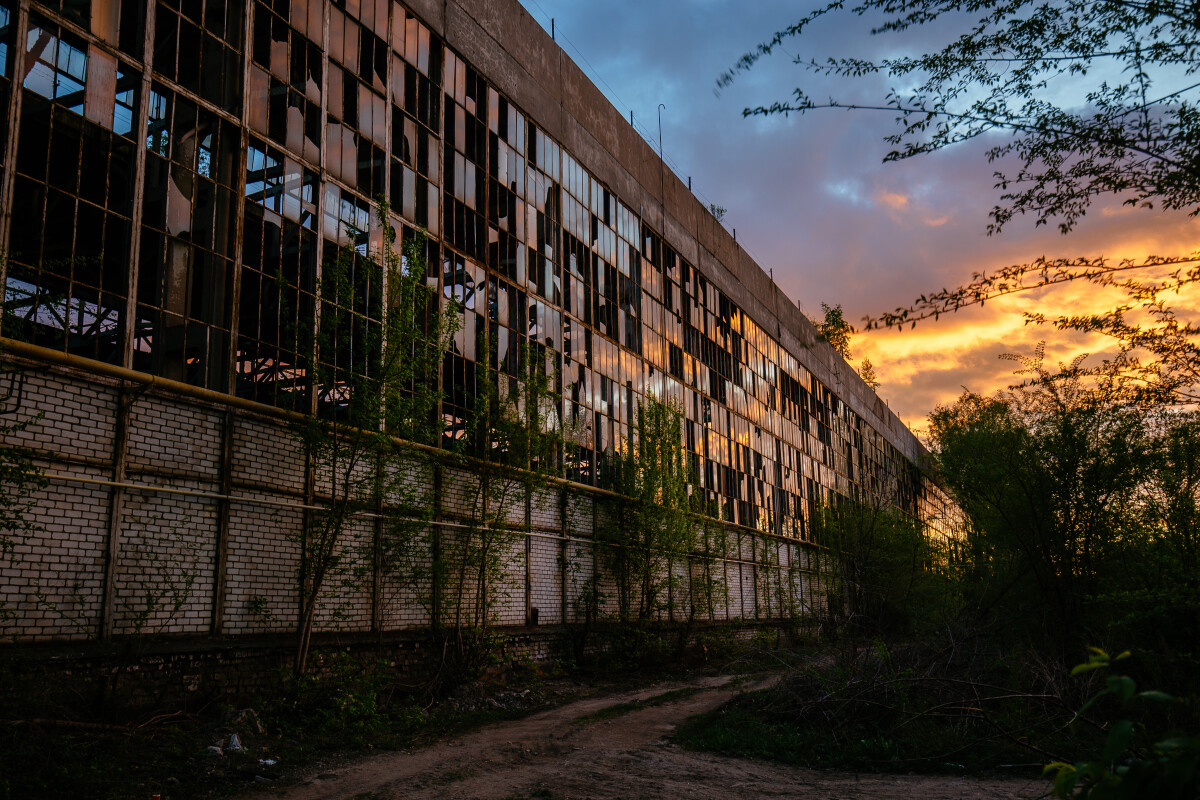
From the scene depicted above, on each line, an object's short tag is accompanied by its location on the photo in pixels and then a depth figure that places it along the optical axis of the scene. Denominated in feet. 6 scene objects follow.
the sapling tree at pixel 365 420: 40.24
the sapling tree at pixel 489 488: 49.67
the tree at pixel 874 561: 41.32
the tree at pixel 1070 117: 17.48
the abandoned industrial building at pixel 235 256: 31.07
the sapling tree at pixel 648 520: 70.69
